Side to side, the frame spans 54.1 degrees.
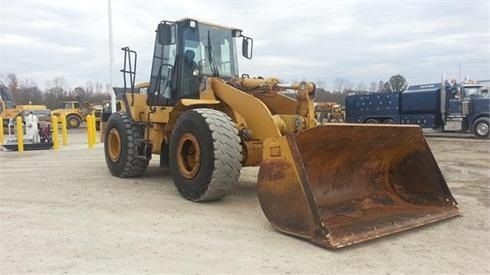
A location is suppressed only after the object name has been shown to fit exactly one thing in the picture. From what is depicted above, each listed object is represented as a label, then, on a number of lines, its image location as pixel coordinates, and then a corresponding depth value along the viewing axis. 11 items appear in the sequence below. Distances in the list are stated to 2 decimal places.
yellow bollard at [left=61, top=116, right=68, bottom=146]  17.31
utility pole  19.46
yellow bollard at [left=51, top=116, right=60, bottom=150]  15.91
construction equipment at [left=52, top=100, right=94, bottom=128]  34.22
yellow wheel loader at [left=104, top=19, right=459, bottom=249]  4.98
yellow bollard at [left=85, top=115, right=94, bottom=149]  16.28
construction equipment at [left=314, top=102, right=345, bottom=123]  28.60
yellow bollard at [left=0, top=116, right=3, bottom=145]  16.96
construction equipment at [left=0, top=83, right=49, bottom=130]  30.12
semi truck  20.77
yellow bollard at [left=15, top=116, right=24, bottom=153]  14.72
